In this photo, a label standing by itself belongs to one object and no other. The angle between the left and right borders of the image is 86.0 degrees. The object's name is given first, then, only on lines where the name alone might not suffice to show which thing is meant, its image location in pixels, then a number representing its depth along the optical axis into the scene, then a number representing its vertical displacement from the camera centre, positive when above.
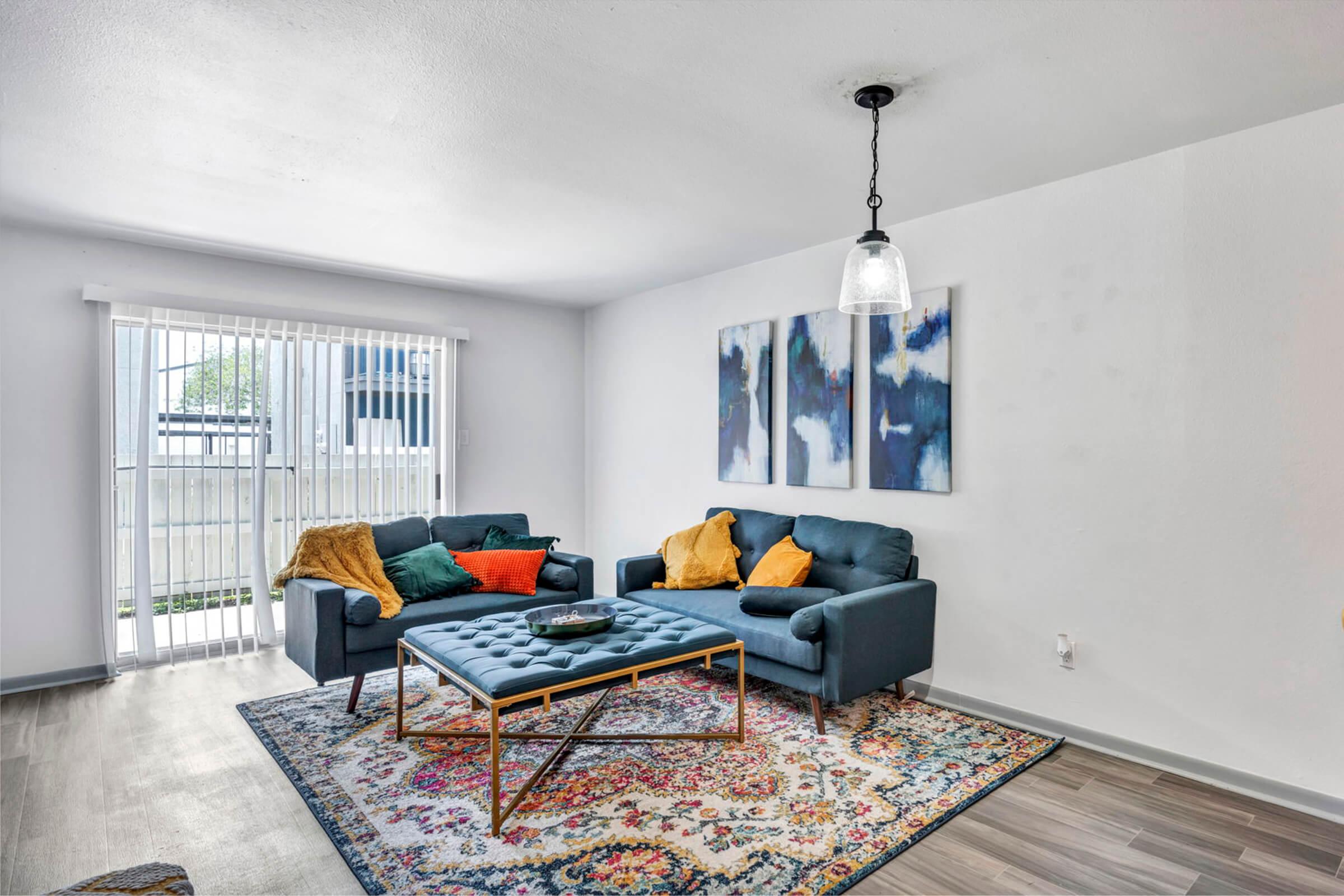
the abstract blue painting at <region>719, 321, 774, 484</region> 4.55 +0.33
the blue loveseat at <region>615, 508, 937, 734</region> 3.12 -0.80
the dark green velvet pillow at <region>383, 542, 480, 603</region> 3.98 -0.69
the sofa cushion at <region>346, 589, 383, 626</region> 3.46 -0.75
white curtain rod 4.06 +0.90
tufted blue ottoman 2.46 -0.78
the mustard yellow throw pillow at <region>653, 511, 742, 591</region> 4.23 -0.63
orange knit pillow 4.23 -0.69
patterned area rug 2.18 -1.25
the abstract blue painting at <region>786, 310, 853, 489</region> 4.05 +0.30
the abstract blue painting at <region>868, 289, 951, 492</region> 3.61 +0.28
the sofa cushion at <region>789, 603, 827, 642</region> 3.11 -0.75
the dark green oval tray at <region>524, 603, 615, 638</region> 2.90 -0.70
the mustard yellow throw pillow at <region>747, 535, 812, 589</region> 3.76 -0.62
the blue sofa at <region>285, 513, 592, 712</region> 3.42 -0.85
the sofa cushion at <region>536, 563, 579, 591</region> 4.32 -0.76
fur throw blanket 3.74 -0.58
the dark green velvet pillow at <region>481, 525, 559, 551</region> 4.51 -0.56
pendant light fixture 2.29 +0.56
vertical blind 4.20 -0.02
